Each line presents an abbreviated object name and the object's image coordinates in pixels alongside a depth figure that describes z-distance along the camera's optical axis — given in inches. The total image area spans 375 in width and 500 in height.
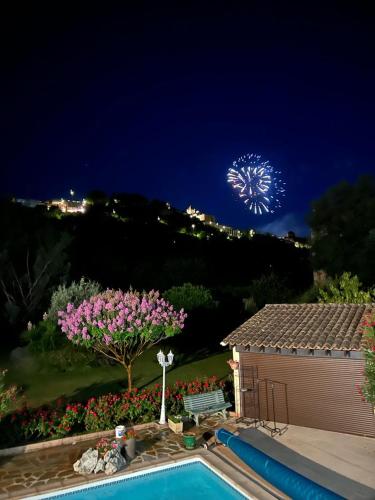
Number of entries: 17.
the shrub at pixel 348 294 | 871.7
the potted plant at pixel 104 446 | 430.9
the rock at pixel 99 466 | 413.7
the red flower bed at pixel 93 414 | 504.4
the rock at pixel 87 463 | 414.9
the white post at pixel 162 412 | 555.9
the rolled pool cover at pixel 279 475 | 335.0
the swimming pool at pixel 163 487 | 383.9
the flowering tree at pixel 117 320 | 564.7
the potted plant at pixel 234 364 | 575.2
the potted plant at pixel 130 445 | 447.5
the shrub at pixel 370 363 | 379.3
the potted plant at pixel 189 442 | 466.9
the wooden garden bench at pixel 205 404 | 552.1
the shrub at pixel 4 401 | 451.8
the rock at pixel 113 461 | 411.2
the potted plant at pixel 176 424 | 521.0
